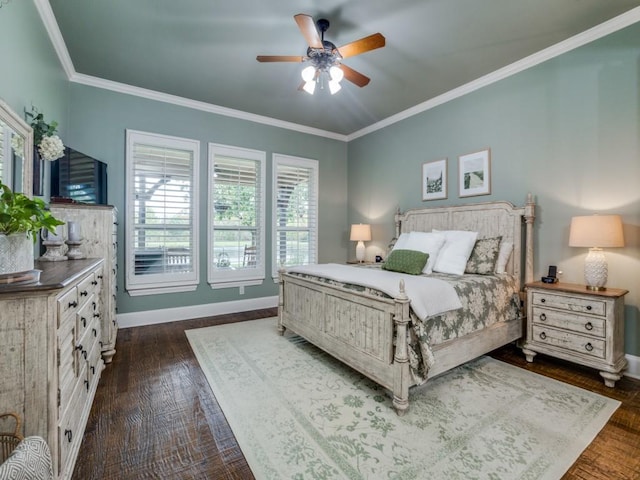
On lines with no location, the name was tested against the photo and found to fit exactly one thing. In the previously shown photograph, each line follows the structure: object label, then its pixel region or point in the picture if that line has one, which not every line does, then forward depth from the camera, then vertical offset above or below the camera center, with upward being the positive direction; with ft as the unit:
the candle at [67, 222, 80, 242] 7.97 +0.10
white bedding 6.68 -1.19
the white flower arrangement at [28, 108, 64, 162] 7.44 +2.42
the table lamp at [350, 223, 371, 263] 15.85 +0.10
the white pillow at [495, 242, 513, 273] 10.26 -0.62
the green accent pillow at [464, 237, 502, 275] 10.04 -0.62
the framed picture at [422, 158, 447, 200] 13.00 +2.65
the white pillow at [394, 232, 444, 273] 10.58 -0.22
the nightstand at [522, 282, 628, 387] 7.63 -2.37
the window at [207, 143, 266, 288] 14.17 +1.02
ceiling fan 7.36 +4.96
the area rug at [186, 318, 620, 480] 5.09 -3.85
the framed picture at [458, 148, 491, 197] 11.53 +2.63
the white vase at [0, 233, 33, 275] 4.24 -0.27
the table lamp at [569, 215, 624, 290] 7.72 +0.02
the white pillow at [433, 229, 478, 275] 10.13 -0.51
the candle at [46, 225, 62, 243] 7.36 -0.06
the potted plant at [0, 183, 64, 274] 4.21 +0.13
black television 9.52 +1.94
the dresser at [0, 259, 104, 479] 3.92 -1.74
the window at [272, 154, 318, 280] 15.99 +1.49
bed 6.56 -2.04
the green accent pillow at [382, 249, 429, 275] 9.87 -0.79
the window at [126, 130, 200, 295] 12.37 +0.98
